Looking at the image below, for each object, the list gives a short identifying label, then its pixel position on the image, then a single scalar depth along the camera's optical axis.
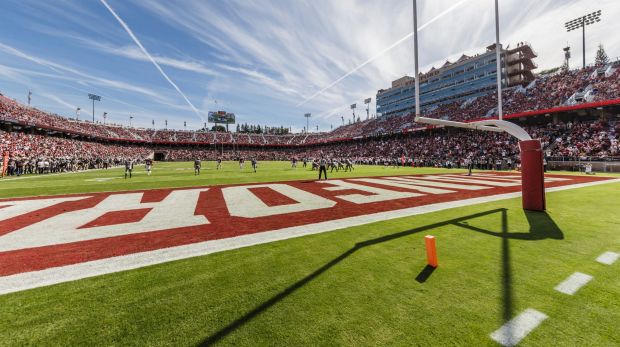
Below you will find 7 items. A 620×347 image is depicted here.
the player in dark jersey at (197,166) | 24.39
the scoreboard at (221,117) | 87.81
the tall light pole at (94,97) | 91.94
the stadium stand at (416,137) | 30.48
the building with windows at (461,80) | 66.38
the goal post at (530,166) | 7.57
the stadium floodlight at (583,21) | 48.66
